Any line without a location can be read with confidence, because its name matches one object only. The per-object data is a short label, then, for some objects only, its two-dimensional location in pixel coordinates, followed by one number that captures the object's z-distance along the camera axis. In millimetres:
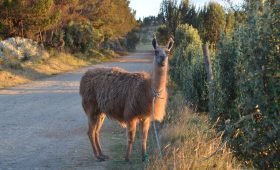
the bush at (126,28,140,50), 68625
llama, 8055
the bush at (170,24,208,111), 13031
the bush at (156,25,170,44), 27172
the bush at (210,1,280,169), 4277
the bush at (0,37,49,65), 25328
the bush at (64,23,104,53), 38031
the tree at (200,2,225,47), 22172
